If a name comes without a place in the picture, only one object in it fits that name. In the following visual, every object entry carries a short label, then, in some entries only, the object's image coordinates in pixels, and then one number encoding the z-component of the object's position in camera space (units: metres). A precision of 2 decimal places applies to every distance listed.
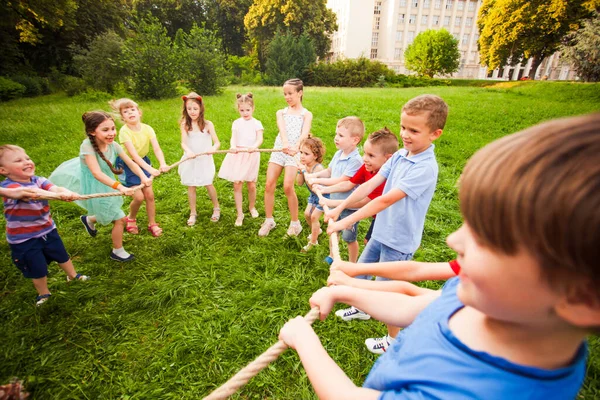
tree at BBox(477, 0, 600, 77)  28.20
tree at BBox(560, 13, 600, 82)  21.86
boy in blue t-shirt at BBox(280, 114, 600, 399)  0.53
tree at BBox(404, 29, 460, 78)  47.16
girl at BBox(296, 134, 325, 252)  4.45
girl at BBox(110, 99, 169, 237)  4.54
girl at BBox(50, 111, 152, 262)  3.90
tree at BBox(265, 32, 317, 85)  35.91
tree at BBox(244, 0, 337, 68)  39.78
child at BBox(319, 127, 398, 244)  3.26
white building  62.66
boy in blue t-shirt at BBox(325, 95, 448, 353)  2.52
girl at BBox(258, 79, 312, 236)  4.68
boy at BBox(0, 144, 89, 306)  3.07
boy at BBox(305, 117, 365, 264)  3.78
